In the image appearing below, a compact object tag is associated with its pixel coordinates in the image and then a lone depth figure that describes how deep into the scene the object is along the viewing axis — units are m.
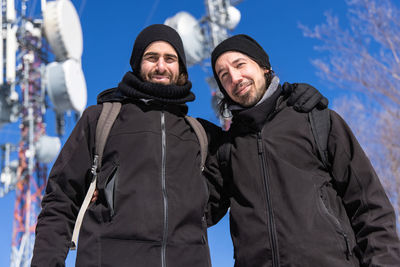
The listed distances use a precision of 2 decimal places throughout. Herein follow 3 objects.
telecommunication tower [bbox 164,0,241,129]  13.94
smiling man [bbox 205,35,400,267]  2.10
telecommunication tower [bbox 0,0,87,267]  14.45
